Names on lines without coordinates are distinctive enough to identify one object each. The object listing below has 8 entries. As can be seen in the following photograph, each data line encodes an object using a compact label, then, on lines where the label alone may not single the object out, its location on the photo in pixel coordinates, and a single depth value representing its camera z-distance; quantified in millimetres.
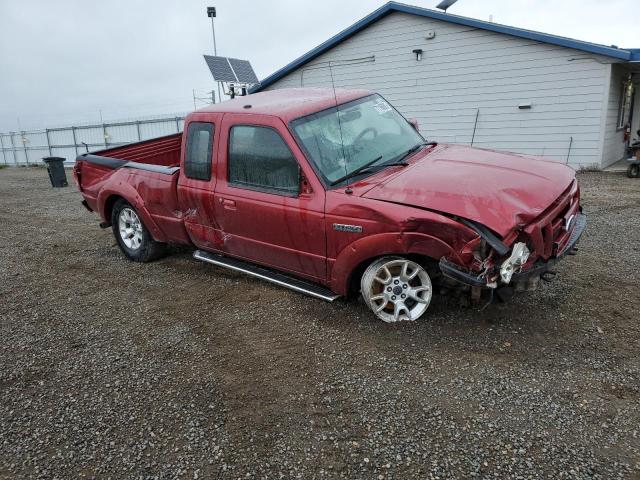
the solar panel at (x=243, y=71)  16861
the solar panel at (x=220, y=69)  15734
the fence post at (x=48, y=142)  22392
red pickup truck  3381
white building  11641
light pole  15751
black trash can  13656
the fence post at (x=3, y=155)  25438
